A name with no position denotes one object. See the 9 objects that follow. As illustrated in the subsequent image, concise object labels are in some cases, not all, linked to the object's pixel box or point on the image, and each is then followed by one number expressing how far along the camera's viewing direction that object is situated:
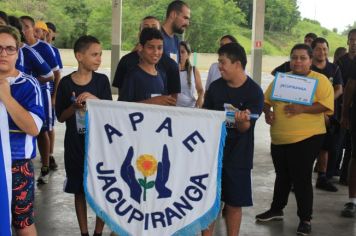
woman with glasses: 2.61
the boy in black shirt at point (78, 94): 3.61
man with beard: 4.52
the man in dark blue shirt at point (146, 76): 3.71
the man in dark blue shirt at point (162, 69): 4.06
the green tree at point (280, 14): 36.22
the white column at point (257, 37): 13.50
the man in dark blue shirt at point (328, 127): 5.36
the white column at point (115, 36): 14.38
